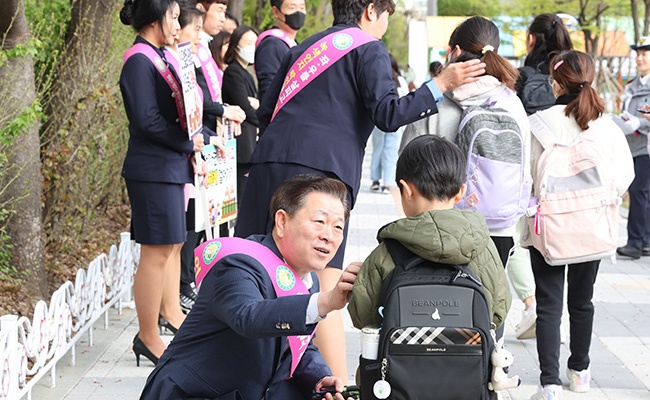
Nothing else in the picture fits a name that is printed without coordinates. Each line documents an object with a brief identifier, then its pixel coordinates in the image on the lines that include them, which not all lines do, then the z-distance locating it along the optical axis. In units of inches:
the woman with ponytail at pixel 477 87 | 196.5
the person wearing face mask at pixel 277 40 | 296.8
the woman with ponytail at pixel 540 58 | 263.7
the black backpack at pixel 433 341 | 120.7
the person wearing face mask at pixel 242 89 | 324.5
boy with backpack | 121.3
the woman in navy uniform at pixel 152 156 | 214.7
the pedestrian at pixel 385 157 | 574.2
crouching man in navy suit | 127.3
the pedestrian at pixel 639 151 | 381.4
